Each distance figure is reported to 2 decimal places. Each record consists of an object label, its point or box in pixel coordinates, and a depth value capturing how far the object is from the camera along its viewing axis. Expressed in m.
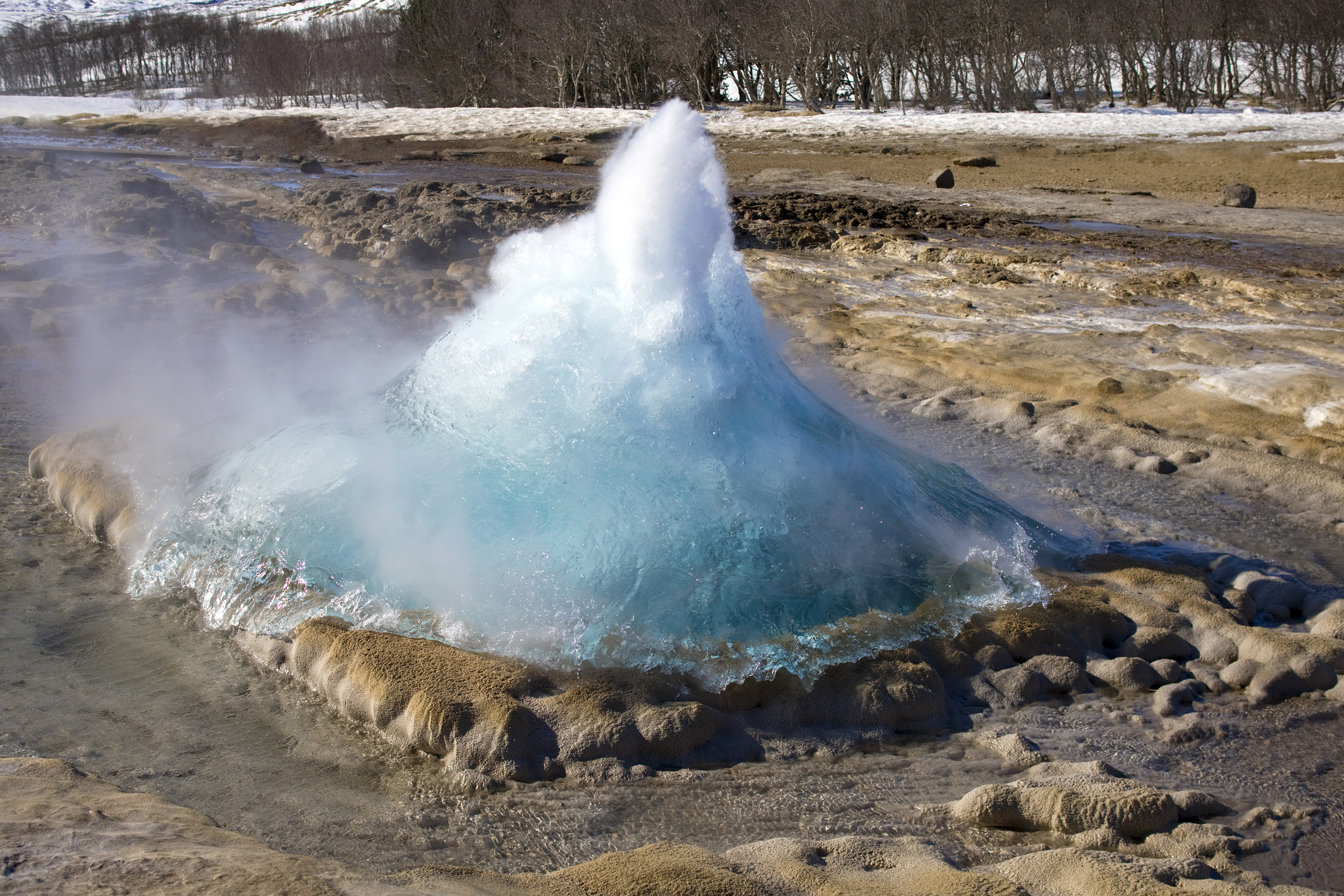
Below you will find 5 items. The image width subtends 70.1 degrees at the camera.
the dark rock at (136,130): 24.97
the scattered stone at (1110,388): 5.18
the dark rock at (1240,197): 11.94
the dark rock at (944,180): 14.24
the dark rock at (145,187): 9.51
